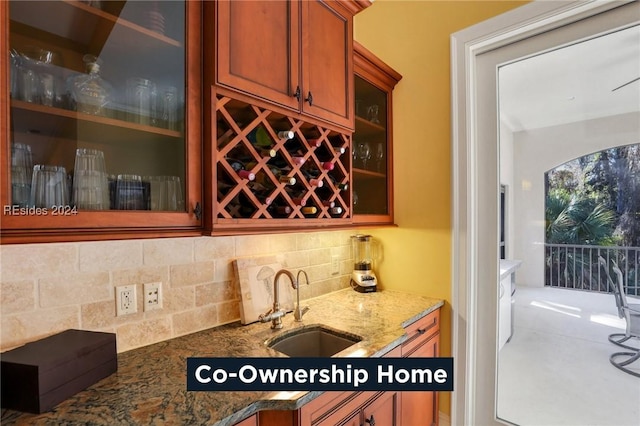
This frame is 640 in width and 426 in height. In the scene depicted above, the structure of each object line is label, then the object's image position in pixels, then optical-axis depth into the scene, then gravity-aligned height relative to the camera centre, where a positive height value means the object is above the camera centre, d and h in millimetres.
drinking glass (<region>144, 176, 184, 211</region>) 1018 +64
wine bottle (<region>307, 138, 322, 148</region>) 1430 +311
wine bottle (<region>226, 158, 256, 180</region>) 1153 +152
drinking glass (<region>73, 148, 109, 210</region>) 878 +91
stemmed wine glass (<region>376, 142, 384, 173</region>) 2045 +356
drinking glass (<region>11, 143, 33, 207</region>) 758 +100
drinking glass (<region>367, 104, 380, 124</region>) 2000 +614
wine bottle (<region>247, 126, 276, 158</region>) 1248 +283
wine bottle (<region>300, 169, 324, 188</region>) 1416 +155
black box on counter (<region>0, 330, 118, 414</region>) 805 -416
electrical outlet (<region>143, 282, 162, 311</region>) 1198 -316
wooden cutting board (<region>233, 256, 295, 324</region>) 1445 -347
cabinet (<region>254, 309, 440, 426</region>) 962 -718
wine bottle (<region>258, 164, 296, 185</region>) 1290 +149
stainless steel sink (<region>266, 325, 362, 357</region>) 1378 -581
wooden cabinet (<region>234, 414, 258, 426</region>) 872 -586
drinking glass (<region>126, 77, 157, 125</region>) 1004 +364
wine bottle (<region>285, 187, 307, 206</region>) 1347 +66
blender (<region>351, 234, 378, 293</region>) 2043 -355
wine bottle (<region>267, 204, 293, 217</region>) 1293 +2
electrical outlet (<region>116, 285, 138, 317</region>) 1135 -314
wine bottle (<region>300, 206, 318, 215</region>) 1372 +5
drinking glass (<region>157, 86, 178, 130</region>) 1053 +351
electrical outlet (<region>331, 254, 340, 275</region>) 2008 -340
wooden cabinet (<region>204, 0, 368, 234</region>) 1088 +392
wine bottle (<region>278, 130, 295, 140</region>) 1280 +308
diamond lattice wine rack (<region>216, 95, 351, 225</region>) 1133 +181
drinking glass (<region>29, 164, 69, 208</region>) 802 +70
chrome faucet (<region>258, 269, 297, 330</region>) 1418 -458
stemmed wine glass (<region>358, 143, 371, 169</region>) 1942 +357
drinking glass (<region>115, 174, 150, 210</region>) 951 +61
